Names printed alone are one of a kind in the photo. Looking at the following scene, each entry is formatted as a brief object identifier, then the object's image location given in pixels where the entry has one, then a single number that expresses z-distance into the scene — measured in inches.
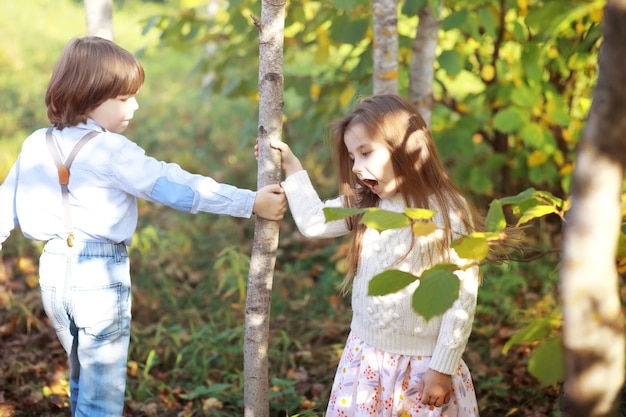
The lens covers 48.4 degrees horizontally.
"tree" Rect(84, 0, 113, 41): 137.3
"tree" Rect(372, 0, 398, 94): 122.0
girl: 83.9
